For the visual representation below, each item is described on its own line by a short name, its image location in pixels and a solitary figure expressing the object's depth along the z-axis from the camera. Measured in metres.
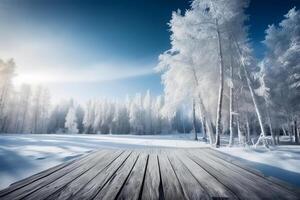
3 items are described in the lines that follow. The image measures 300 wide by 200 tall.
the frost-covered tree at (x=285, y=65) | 15.43
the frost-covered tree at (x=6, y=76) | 28.41
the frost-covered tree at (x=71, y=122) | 47.59
